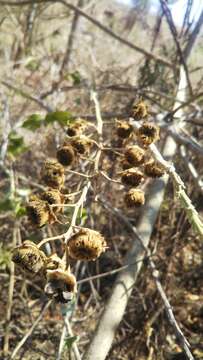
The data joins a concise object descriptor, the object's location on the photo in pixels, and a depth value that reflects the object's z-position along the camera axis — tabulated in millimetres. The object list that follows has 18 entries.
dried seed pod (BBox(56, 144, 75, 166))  244
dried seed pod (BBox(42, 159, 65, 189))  223
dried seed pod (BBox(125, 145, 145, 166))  231
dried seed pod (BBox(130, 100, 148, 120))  256
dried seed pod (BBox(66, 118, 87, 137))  251
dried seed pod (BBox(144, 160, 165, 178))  239
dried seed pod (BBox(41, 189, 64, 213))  207
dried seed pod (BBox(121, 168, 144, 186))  228
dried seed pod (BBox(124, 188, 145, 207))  224
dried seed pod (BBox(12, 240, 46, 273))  183
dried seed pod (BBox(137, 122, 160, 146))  242
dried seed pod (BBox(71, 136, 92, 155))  241
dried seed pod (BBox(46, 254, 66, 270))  179
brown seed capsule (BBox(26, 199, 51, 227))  198
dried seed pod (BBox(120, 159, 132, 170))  235
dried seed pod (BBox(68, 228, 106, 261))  182
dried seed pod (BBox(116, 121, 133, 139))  254
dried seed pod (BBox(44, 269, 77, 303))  177
